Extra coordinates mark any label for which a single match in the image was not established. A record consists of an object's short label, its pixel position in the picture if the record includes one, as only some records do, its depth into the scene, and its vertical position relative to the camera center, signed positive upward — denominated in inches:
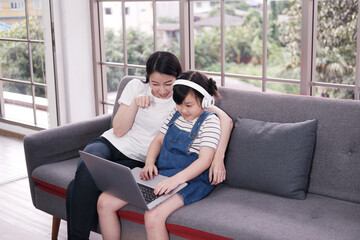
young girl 89.3 -22.9
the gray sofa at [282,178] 80.0 -27.0
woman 95.2 -21.2
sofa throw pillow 89.7 -23.3
